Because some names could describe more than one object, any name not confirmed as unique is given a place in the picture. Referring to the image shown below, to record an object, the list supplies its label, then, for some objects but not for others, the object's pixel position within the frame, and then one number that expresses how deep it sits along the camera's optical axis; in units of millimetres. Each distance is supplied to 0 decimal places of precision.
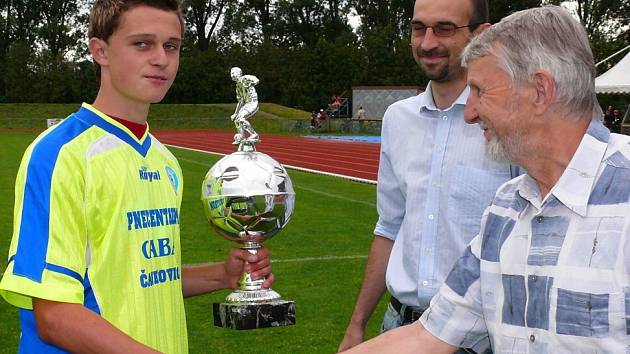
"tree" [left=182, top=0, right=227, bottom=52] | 59716
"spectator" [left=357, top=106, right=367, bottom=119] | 38219
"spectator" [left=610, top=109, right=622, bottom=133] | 28750
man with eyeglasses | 2895
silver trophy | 2578
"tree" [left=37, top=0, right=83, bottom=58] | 57250
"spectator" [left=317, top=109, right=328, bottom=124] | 39031
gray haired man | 1846
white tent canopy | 22078
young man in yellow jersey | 2098
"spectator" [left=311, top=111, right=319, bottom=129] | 38812
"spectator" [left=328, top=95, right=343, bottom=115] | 44062
